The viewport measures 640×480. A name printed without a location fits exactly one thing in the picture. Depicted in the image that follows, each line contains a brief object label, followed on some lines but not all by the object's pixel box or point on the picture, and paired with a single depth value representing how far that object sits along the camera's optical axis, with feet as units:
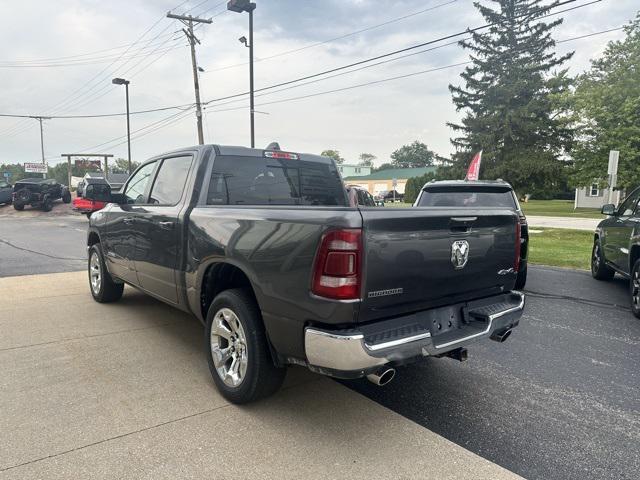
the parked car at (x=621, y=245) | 19.70
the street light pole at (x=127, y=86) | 111.96
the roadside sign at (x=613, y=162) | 42.69
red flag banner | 59.26
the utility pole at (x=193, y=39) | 77.87
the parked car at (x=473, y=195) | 23.17
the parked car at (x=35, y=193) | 81.35
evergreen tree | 121.29
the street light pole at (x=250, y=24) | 57.67
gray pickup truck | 8.55
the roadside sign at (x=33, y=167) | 239.54
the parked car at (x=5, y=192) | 88.75
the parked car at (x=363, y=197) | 39.74
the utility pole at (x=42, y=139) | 213.21
